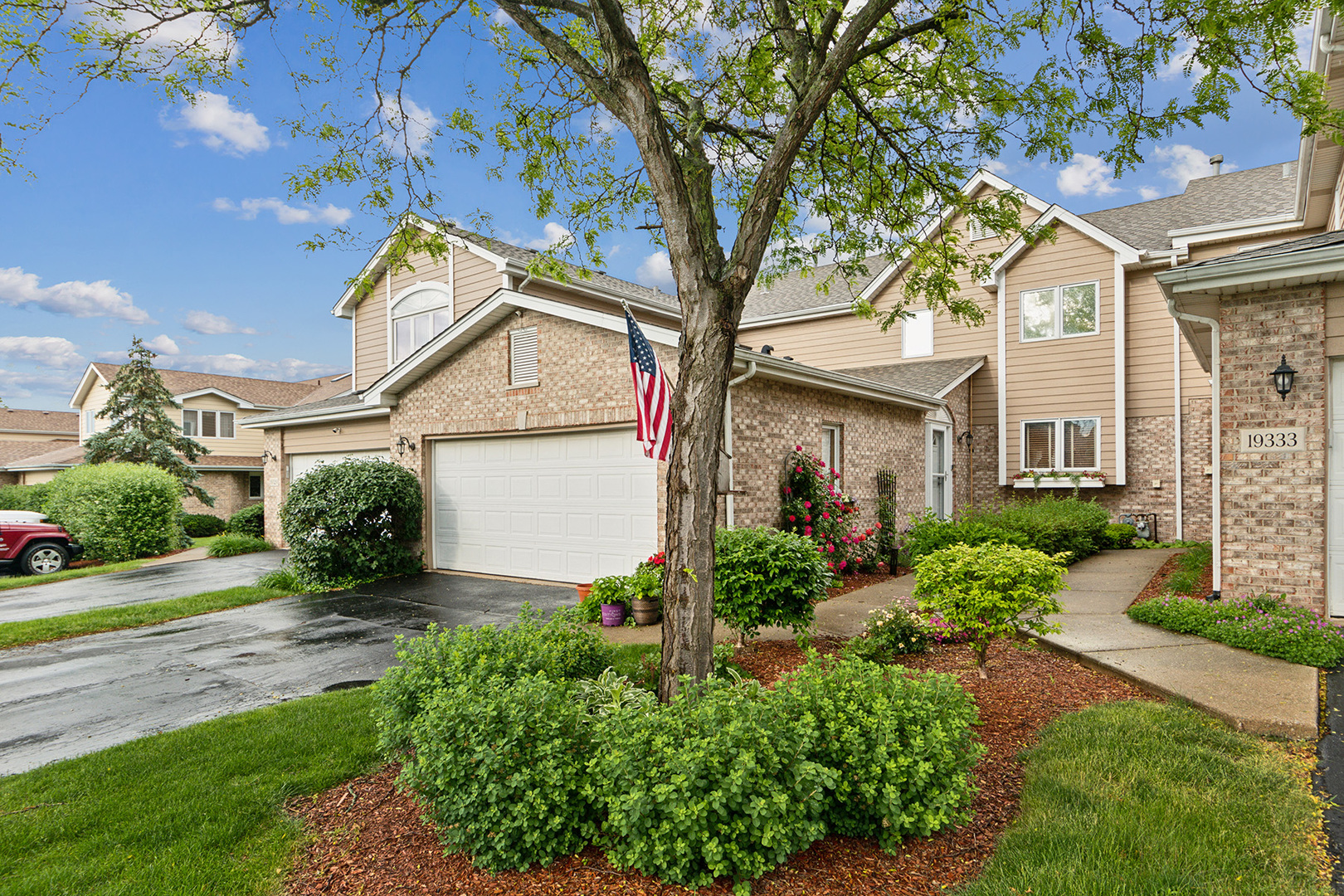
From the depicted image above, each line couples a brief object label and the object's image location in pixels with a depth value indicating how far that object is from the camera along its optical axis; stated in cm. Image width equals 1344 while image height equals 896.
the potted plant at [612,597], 776
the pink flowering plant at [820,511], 988
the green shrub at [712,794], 269
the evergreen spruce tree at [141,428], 2406
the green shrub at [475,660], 364
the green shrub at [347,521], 1138
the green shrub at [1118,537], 1297
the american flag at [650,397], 507
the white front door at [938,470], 1450
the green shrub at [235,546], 1673
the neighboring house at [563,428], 963
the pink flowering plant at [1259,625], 539
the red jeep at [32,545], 1469
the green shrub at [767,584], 577
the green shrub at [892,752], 295
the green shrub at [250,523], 2064
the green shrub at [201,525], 2370
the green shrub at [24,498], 2252
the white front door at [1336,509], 611
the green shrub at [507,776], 296
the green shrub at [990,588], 499
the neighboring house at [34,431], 3622
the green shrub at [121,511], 1645
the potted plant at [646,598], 766
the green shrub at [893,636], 571
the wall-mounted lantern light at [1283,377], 616
